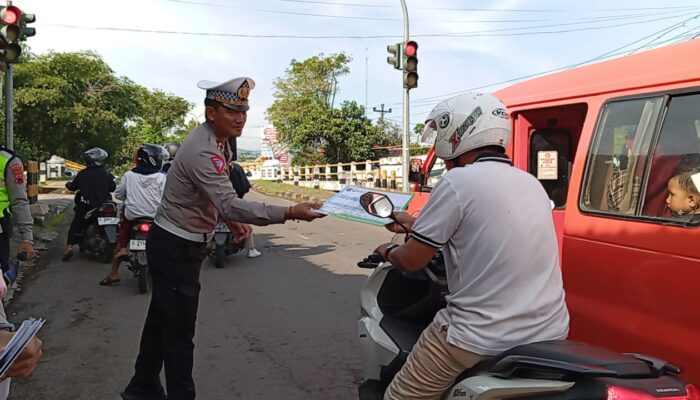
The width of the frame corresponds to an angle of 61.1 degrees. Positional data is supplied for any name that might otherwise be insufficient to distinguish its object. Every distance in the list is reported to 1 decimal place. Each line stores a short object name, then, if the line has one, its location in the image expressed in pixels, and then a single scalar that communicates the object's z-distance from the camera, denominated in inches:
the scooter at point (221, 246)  326.6
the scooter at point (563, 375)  67.1
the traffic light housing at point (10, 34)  305.9
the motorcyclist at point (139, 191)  271.7
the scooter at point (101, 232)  324.5
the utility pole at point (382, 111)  2026.3
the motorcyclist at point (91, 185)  341.1
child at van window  105.3
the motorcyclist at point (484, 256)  80.0
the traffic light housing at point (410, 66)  494.0
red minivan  102.7
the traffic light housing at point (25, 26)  365.4
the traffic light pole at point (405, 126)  531.9
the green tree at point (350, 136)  1147.3
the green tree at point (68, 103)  832.9
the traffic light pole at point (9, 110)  399.2
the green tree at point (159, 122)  1401.3
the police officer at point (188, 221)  123.5
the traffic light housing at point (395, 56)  501.0
